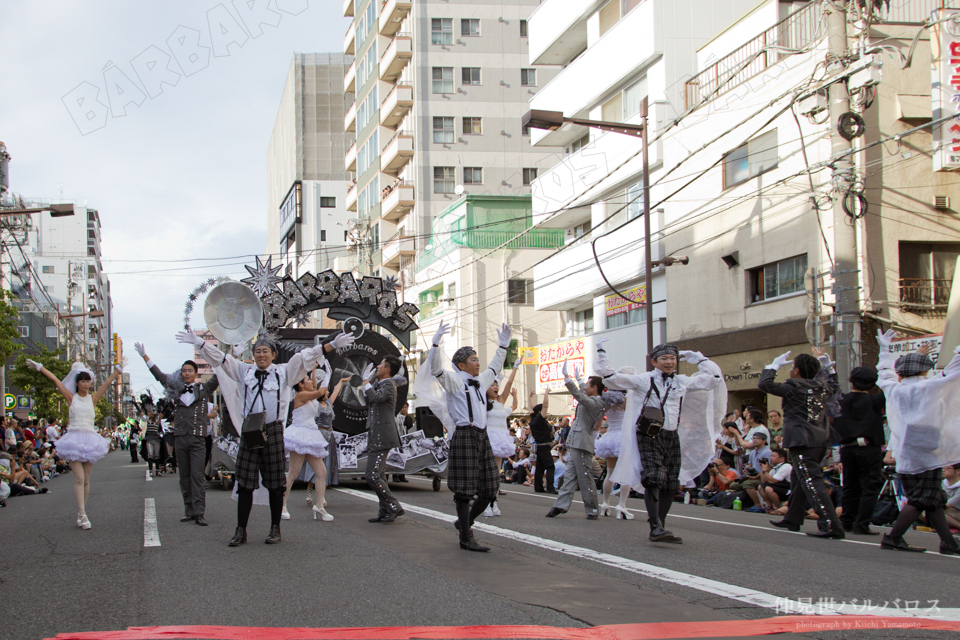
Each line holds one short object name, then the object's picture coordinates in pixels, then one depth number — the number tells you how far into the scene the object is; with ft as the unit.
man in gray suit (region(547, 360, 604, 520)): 36.22
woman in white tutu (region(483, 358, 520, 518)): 38.32
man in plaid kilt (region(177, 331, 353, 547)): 26.58
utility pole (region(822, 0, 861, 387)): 46.09
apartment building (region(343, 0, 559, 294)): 166.71
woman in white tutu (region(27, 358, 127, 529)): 32.78
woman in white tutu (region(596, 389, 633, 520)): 36.19
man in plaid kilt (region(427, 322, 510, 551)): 25.53
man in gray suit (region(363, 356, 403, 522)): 33.40
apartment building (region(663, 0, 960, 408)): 59.52
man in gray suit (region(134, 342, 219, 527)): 33.19
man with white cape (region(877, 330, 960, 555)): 27.53
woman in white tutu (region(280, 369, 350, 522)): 33.99
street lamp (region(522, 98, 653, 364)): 62.75
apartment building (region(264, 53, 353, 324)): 264.72
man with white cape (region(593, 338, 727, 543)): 27.35
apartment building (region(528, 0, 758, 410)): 82.43
